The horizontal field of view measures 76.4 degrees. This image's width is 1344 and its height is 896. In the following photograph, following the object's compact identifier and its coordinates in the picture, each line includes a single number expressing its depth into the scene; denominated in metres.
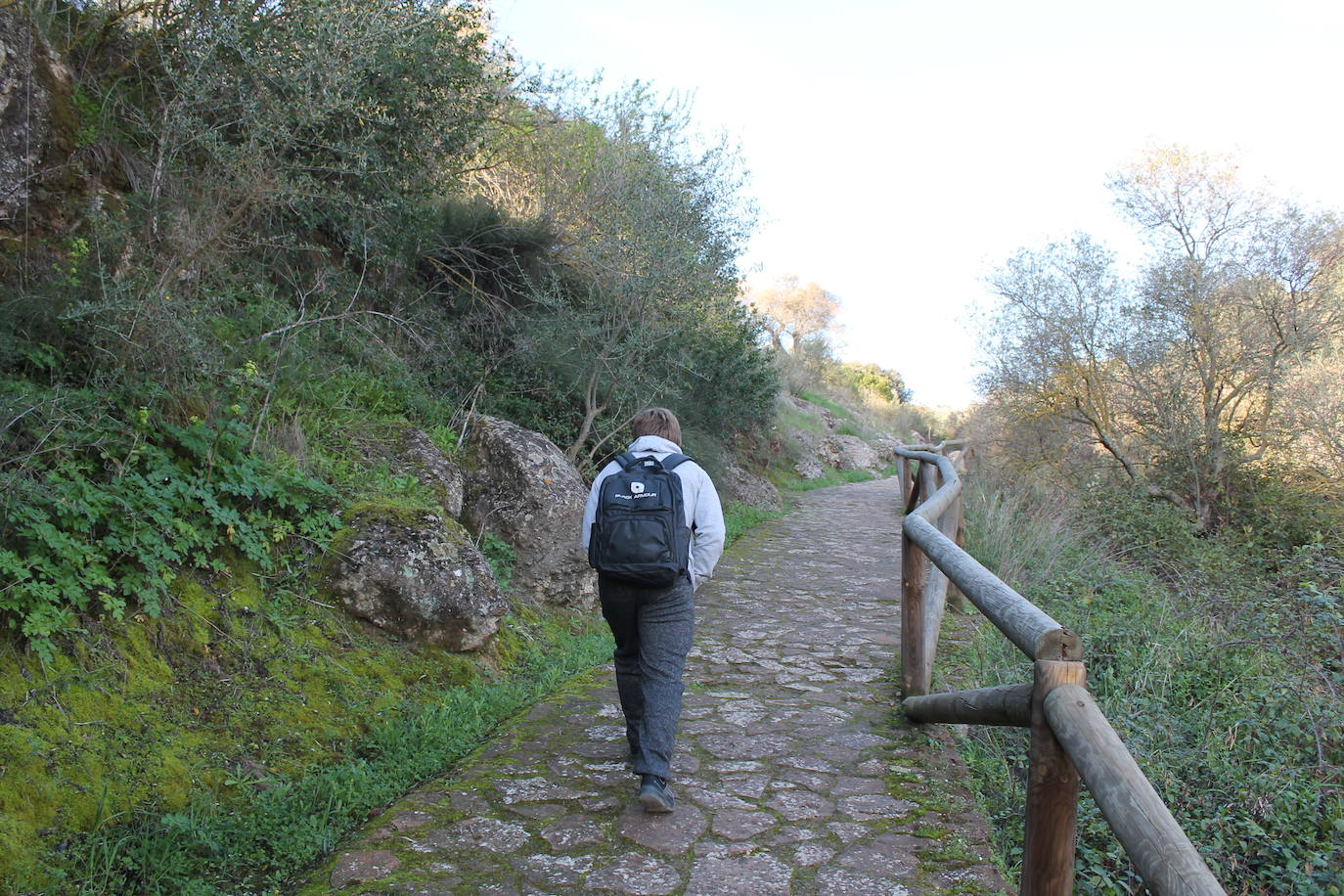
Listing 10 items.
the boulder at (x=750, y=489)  14.91
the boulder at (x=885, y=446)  32.72
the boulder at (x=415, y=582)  5.11
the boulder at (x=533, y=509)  7.13
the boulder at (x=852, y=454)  27.02
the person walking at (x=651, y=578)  3.62
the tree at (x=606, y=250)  9.62
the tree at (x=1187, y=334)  14.41
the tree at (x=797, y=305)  47.59
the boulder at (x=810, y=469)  22.00
